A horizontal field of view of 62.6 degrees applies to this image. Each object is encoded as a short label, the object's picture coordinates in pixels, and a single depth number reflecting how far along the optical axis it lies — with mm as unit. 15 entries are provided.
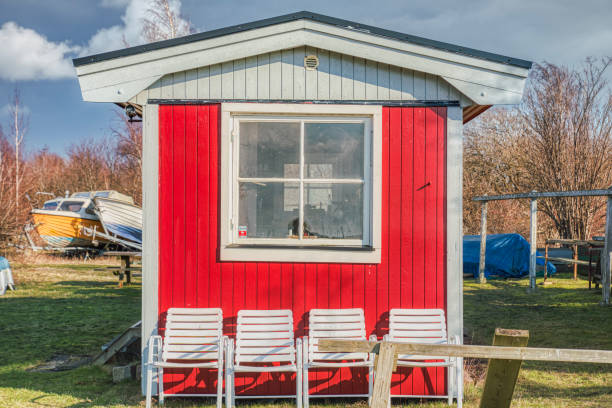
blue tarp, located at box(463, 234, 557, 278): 13945
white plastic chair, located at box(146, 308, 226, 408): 4273
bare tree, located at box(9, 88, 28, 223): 21172
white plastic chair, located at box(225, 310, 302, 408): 4152
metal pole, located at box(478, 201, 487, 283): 12641
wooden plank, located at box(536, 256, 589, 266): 11077
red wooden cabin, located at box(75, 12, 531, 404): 4516
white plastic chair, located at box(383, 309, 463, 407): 4352
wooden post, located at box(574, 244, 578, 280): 12516
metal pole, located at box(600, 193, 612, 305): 8883
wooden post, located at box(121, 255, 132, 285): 11788
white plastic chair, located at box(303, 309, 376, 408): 4293
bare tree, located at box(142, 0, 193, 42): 18344
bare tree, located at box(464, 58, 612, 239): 16078
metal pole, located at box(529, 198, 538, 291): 10844
